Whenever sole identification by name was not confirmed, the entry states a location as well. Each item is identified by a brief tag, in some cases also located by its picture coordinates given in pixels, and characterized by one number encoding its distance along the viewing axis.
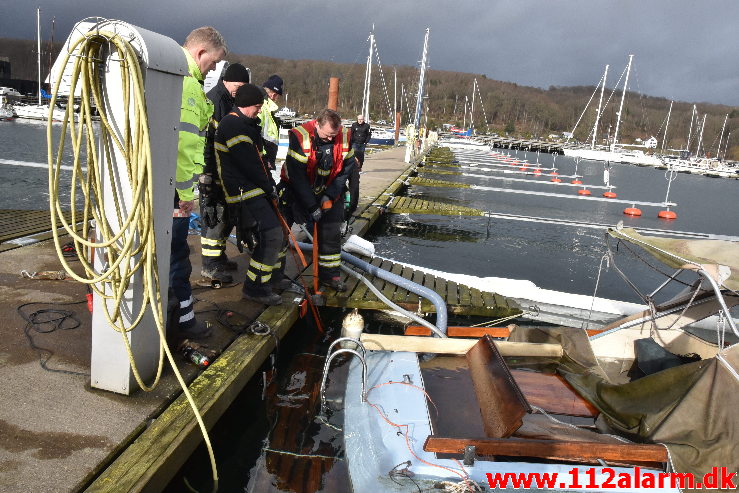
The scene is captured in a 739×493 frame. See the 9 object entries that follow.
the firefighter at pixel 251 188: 4.54
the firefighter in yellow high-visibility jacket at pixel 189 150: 3.66
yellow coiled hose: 2.66
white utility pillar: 2.74
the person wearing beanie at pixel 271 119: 5.83
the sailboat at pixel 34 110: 47.99
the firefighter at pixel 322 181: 5.49
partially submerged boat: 3.20
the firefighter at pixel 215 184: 5.02
